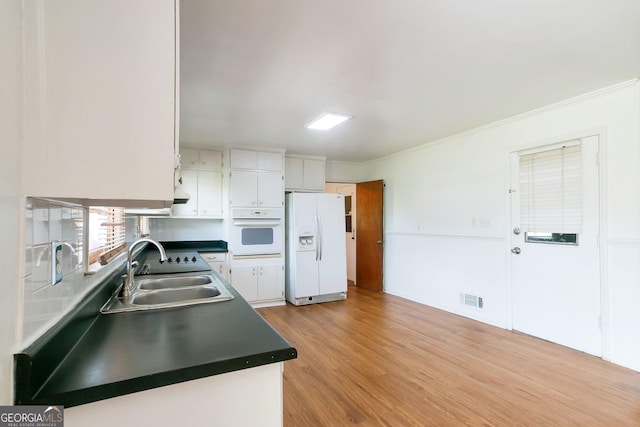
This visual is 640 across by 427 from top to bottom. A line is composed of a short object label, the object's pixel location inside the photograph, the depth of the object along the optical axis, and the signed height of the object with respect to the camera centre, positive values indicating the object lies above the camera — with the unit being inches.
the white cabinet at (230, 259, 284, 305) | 179.8 -39.7
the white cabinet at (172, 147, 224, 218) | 182.5 +20.8
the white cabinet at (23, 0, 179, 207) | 30.1 +12.7
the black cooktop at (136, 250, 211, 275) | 99.2 -18.2
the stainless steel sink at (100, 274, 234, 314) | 60.6 -18.8
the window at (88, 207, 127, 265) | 58.9 -4.2
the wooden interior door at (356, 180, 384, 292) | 218.7 -14.6
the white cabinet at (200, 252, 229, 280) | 178.4 -27.0
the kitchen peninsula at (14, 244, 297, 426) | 30.0 -17.6
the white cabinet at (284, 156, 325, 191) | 208.5 +29.8
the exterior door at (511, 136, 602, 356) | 112.5 -24.4
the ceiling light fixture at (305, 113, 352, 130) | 132.0 +43.6
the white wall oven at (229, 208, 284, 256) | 180.1 -9.7
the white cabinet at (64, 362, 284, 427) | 31.3 -21.4
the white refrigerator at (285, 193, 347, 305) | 190.7 -21.6
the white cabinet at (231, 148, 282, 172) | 181.8 +34.7
